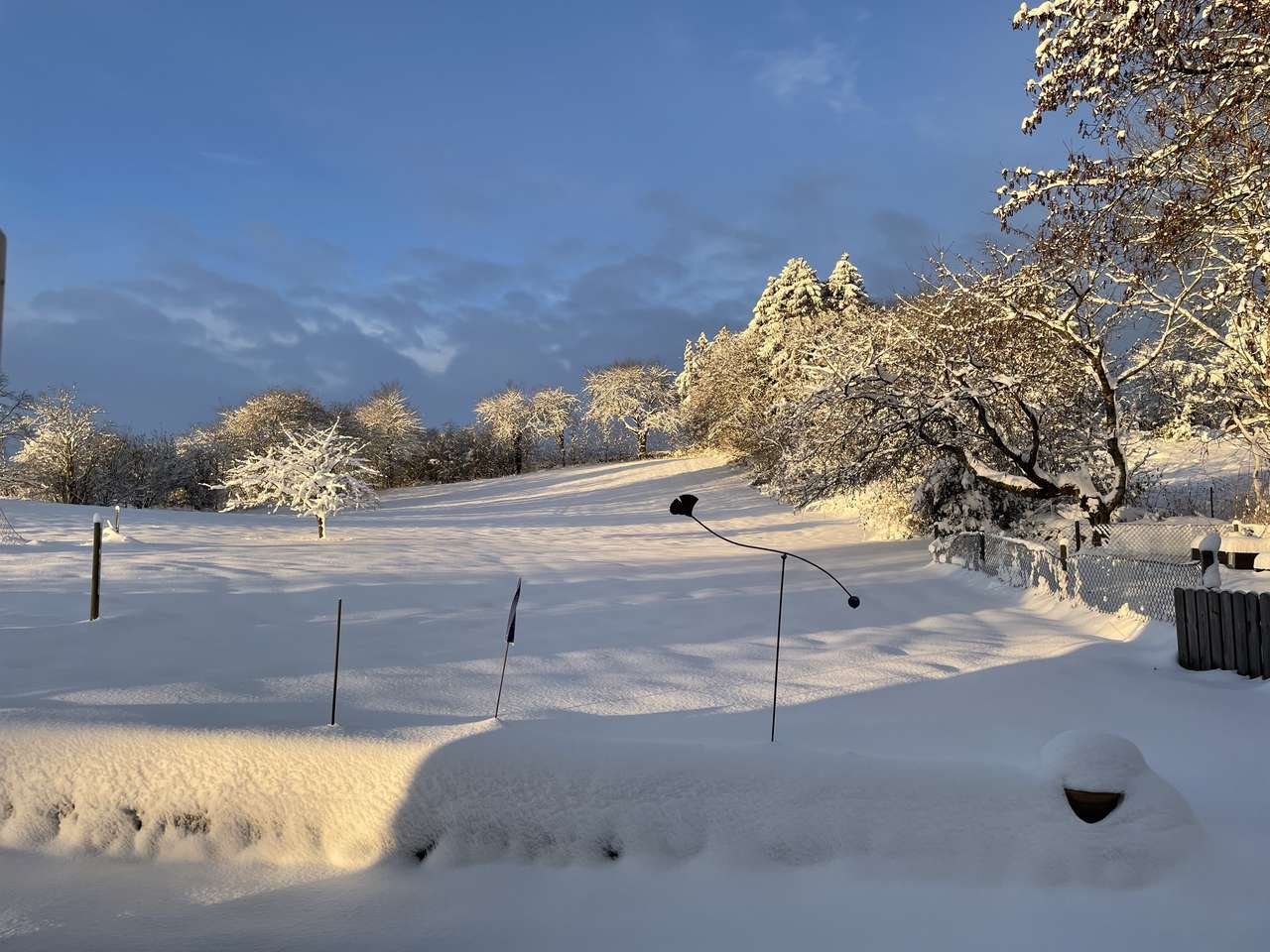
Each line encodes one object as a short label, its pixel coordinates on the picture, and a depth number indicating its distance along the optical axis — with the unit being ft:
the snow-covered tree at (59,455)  114.11
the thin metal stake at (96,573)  26.23
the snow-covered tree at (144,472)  124.36
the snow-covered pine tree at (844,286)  135.71
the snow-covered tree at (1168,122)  22.44
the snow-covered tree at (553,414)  215.51
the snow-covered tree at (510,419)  211.00
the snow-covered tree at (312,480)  74.84
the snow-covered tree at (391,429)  180.75
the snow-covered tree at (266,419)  150.41
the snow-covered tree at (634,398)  213.25
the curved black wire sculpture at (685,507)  14.19
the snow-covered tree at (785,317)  118.85
